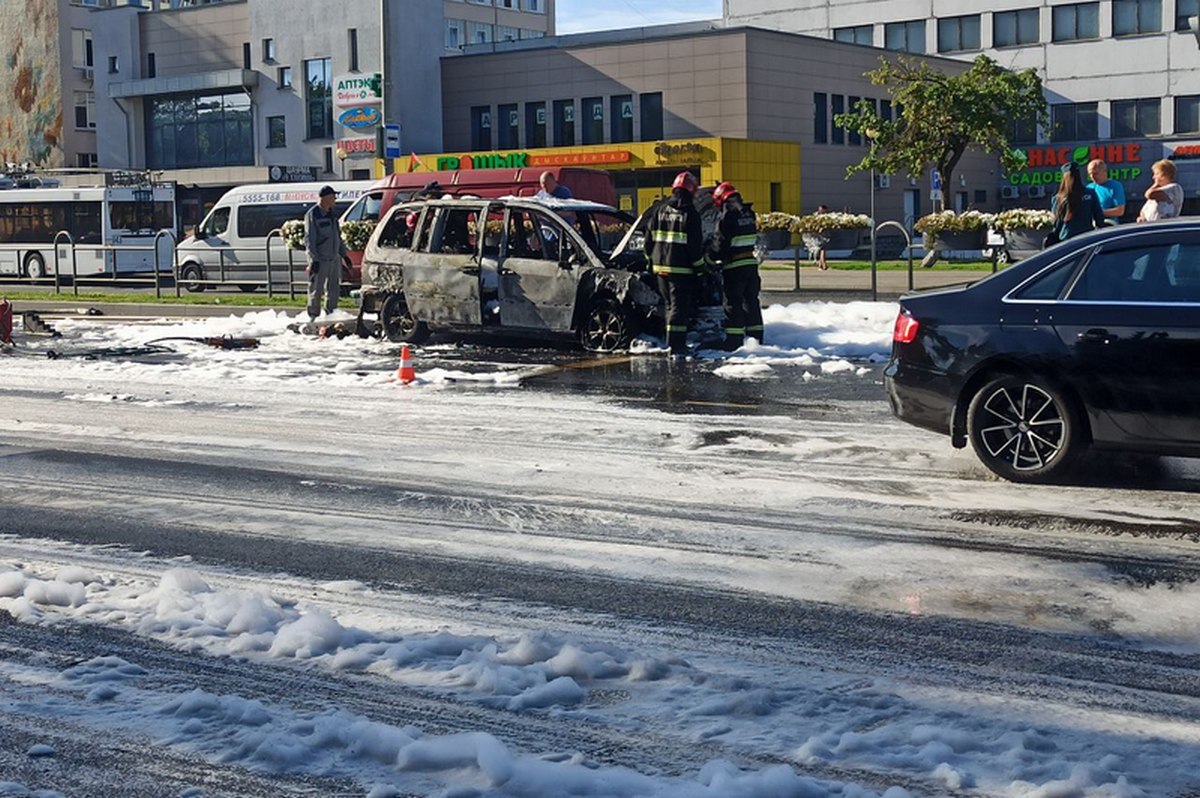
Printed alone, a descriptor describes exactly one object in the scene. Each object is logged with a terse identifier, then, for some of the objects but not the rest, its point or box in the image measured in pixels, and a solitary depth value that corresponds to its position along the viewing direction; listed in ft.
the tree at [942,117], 161.07
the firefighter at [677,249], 53.26
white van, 111.14
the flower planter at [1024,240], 101.57
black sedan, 28.12
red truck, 95.20
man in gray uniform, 66.74
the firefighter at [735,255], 54.85
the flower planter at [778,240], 142.00
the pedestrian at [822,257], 109.09
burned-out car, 56.03
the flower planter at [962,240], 109.29
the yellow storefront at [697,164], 185.06
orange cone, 49.21
